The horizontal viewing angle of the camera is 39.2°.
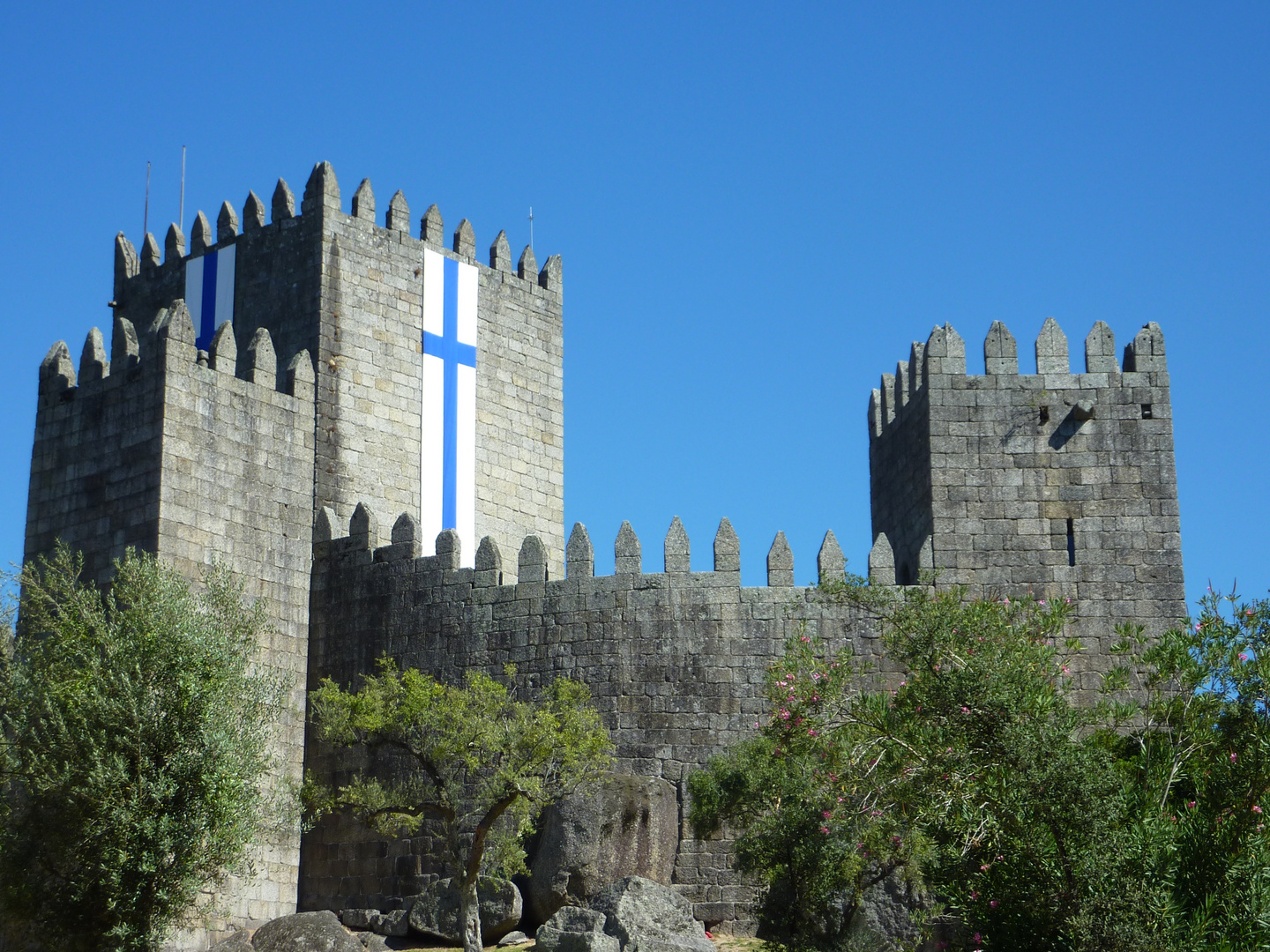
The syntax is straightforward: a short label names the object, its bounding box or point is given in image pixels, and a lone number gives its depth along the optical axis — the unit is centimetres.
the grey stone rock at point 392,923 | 2239
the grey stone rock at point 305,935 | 1972
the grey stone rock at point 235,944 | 1962
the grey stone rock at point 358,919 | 2289
